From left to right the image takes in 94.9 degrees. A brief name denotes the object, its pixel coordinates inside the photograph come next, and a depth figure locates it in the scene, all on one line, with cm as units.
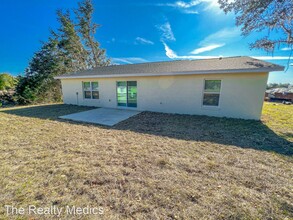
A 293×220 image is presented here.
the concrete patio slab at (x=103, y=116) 629
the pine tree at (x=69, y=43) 1582
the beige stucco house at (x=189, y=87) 610
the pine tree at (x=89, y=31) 1847
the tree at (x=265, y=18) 639
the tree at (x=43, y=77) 1222
